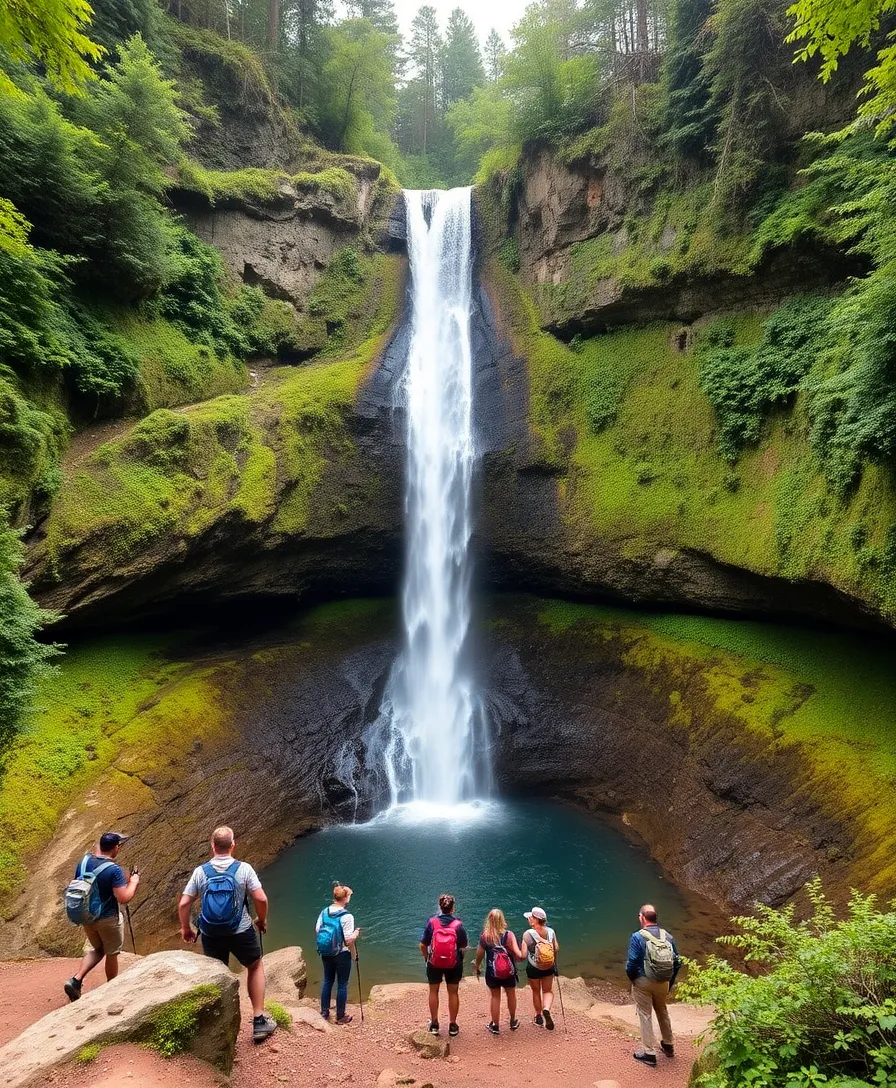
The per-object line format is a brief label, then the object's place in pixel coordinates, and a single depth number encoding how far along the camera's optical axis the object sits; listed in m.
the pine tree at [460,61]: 42.38
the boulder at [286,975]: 8.01
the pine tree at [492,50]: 45.60
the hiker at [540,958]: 6.61
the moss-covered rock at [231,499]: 13.40
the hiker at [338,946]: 6.40
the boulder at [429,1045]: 6.21
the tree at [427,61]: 41.25
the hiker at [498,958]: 6.48
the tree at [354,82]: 27.72
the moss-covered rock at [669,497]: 12.35
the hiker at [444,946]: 6.28
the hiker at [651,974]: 6.05
